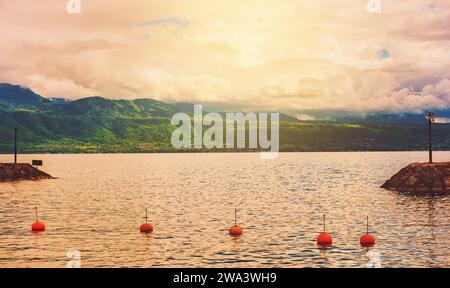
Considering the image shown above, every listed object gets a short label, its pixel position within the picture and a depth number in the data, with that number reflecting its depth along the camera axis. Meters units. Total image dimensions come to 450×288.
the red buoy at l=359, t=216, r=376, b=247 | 56.28
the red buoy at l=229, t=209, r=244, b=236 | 62.97
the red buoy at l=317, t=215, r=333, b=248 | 56.03
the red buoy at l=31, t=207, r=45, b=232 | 67.75
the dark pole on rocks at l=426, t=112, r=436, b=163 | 117.05
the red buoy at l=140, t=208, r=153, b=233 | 66.56
